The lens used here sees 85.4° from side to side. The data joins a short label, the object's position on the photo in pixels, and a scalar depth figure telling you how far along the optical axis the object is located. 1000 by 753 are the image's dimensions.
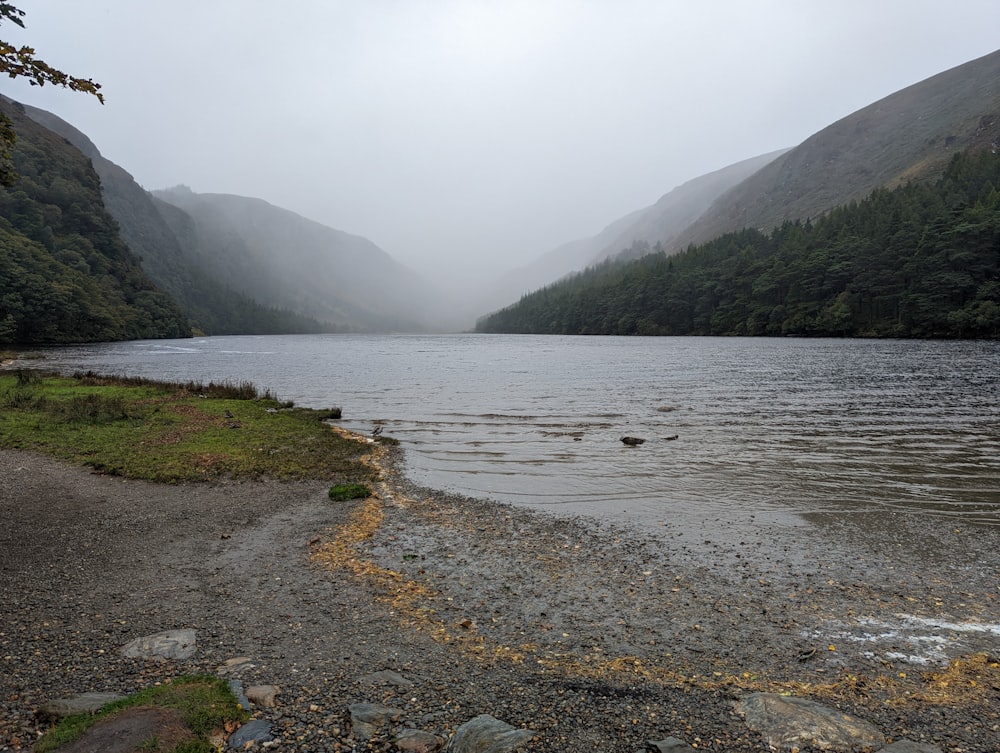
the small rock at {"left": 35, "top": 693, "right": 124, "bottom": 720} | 5.64
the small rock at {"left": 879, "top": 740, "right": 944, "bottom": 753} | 5.51
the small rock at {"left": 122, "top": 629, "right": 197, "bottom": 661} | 7.20
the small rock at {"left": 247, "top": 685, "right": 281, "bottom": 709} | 6.11
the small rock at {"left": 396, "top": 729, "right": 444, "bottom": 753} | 5.48
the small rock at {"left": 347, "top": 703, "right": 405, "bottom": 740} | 5.66
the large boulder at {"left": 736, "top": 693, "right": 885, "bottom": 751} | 5.65
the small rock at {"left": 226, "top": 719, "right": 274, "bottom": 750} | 5.39
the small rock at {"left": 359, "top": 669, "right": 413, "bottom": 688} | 6.71
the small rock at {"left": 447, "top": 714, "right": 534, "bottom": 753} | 5.45
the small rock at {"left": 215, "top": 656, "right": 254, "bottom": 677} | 6.84
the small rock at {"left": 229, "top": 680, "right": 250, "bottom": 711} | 6.00
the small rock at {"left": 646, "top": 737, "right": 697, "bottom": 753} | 5.48
